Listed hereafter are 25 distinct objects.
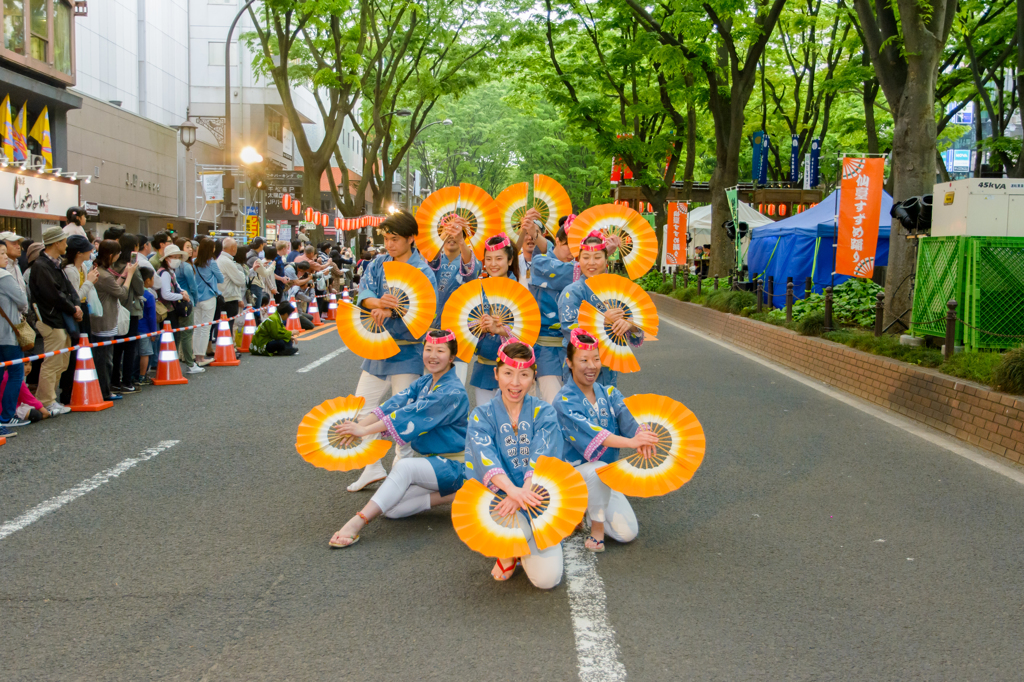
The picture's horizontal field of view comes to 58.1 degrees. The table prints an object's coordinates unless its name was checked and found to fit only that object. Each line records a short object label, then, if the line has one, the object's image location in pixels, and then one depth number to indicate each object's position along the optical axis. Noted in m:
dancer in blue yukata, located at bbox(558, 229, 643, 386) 6.11
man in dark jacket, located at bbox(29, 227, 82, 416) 8.87
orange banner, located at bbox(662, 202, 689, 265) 27.97
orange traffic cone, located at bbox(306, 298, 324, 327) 20.98
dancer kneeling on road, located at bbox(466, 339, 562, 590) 4.51
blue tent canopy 20.90
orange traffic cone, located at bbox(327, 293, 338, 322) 22.75
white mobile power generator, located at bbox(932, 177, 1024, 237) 10.34
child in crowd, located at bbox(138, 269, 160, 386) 11.31
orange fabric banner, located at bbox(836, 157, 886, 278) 13.87
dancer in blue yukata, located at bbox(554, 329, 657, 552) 4.99
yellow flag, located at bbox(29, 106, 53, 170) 21.27
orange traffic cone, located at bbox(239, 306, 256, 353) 15.28
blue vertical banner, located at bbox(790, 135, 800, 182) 28.83
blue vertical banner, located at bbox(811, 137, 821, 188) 28.38
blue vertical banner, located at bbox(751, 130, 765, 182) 28.58
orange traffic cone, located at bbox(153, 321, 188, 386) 11.35
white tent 26.80
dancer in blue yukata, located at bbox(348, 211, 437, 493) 6.25
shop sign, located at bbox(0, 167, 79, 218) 18.09
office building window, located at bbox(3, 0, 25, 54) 19.49
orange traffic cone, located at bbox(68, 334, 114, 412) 9.38
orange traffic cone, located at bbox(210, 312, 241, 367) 13.38
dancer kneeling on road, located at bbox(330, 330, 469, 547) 5.18
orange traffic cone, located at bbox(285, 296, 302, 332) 18.55
